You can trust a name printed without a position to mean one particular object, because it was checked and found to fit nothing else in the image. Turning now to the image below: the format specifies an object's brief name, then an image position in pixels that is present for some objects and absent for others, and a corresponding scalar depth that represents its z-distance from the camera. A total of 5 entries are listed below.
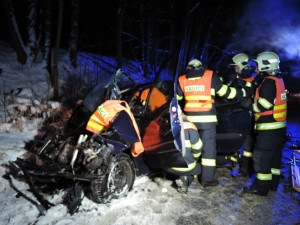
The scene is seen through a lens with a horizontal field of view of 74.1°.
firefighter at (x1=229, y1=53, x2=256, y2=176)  3.95
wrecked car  2.57
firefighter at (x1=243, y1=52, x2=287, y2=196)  3.10
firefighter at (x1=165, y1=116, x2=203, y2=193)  3.07
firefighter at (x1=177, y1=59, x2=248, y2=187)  3.21
